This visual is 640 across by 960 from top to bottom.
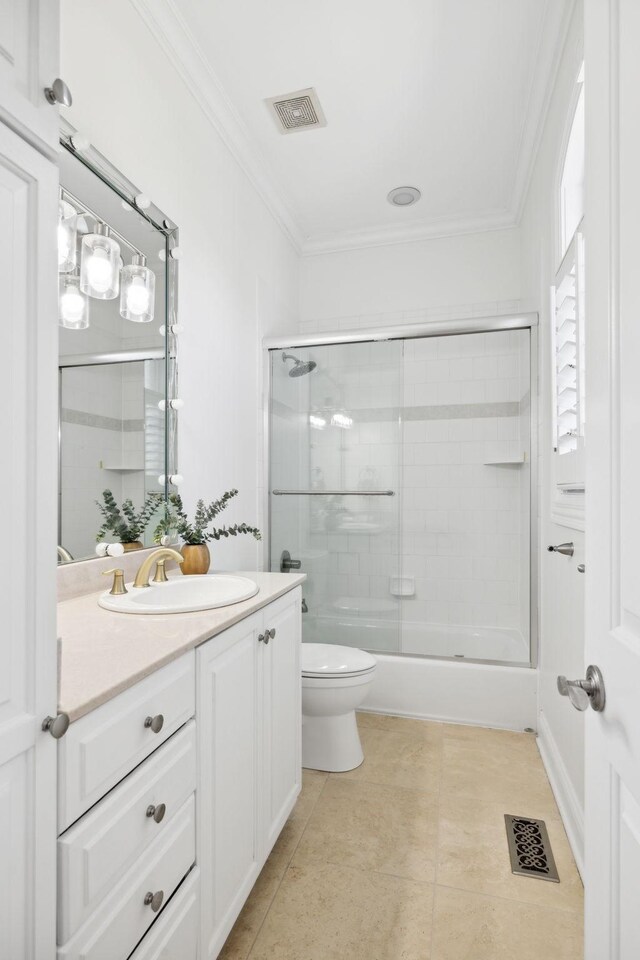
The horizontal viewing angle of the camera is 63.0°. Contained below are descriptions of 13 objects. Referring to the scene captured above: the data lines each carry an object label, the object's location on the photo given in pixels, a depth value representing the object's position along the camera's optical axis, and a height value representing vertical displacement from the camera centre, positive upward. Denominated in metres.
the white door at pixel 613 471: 0.62 +0.02
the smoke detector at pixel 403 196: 2.79 +1.60
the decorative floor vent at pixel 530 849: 1.55 -1.14
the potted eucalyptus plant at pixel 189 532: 1.75 -0.15
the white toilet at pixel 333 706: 2.02 -0.86
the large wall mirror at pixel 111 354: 1.44 +0.42
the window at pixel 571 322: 1.65 +0.57
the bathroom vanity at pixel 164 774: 0.76 -0.53
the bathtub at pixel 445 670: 2.48 -0.89
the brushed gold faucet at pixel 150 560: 1.51 -0.22
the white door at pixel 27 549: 0.62 -0.08
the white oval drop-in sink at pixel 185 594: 1.26 -0.30
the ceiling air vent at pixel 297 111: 2.13 +1.60
